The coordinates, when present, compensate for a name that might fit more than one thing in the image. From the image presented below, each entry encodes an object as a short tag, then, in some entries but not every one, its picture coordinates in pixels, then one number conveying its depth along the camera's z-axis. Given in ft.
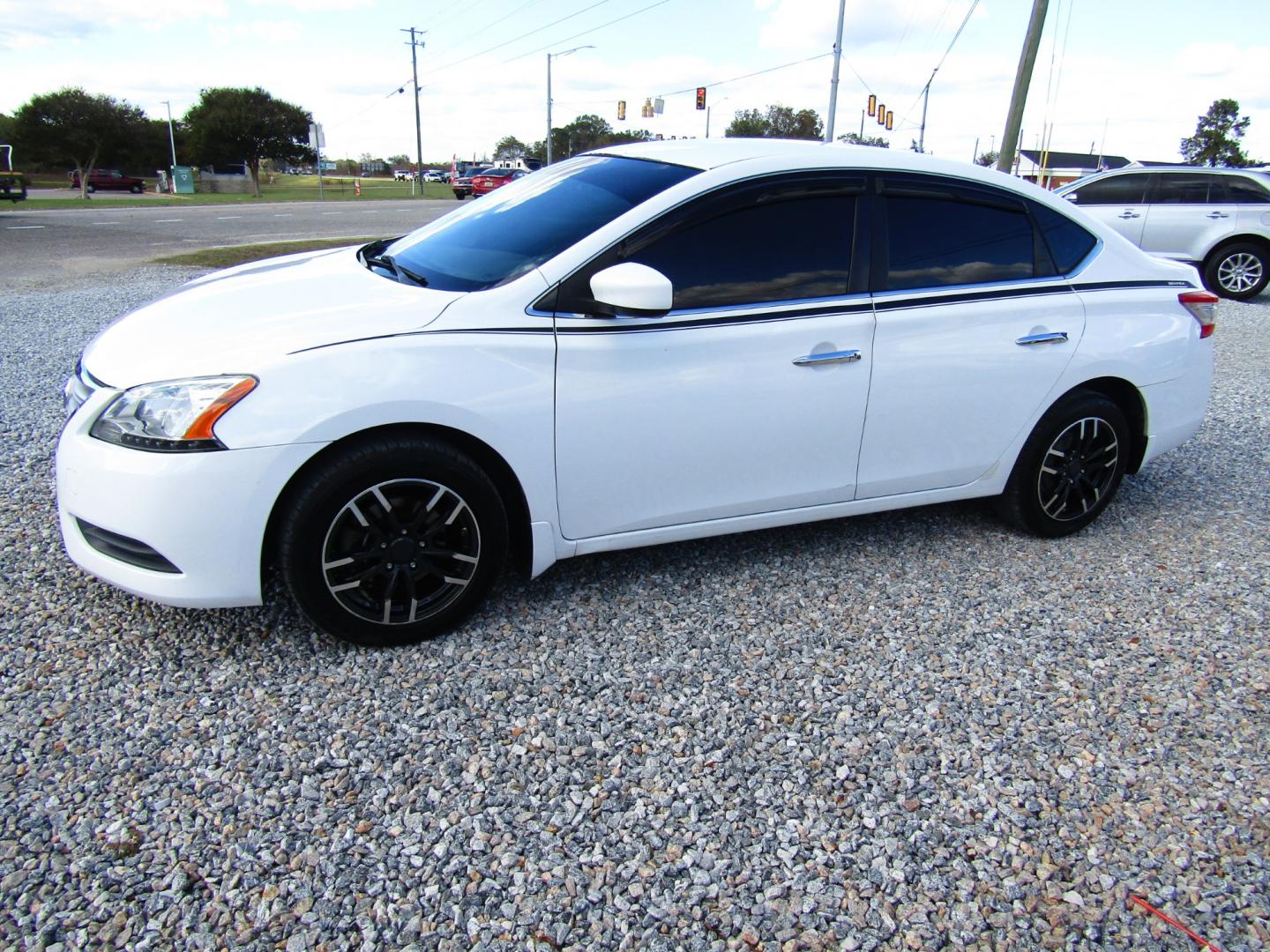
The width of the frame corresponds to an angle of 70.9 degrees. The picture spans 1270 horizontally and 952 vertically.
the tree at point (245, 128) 171.12
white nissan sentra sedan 8.98
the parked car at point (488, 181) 122.31
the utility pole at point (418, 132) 178.01
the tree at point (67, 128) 153.28
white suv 37.52
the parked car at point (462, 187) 128.43
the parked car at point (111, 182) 151.33
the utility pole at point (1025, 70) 49.65
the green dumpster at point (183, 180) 142.82
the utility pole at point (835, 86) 100.78
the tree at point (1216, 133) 233.76
